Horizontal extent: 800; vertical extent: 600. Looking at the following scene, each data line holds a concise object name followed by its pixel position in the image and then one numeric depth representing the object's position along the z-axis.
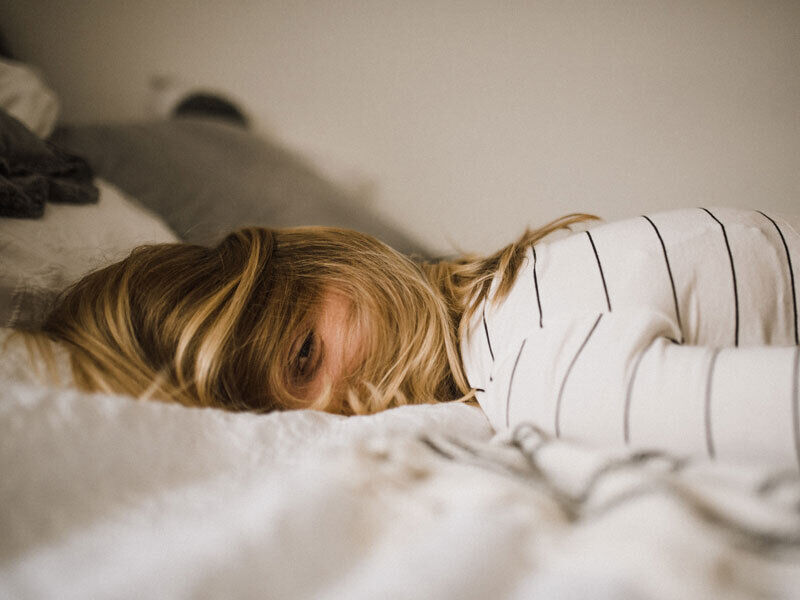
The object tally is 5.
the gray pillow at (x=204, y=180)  0.99
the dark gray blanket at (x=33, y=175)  0.67
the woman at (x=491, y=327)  0.38
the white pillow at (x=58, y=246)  0.54
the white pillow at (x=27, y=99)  0.93
